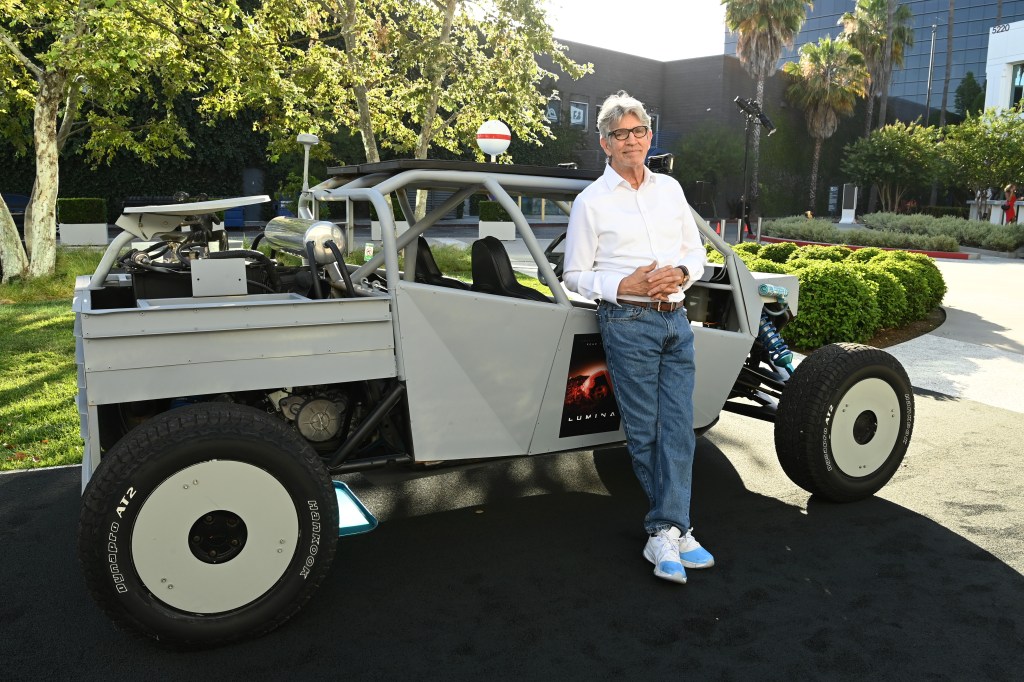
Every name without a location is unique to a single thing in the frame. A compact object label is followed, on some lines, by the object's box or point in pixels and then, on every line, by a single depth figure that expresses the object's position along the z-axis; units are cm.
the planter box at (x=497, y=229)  1792
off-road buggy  287
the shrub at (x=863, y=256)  1158
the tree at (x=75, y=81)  995
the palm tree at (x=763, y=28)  3840
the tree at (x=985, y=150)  2953
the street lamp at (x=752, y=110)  1964
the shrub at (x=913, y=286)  999
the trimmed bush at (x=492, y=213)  1830
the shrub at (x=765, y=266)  1031
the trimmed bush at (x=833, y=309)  845
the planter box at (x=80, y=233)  1764
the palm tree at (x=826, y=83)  4306
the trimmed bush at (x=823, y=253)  1172
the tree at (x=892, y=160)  3891
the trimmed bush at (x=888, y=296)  922
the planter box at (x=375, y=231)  384
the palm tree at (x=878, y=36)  4531
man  349
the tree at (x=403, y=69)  1245
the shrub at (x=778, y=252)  1234
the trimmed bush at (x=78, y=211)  1772
